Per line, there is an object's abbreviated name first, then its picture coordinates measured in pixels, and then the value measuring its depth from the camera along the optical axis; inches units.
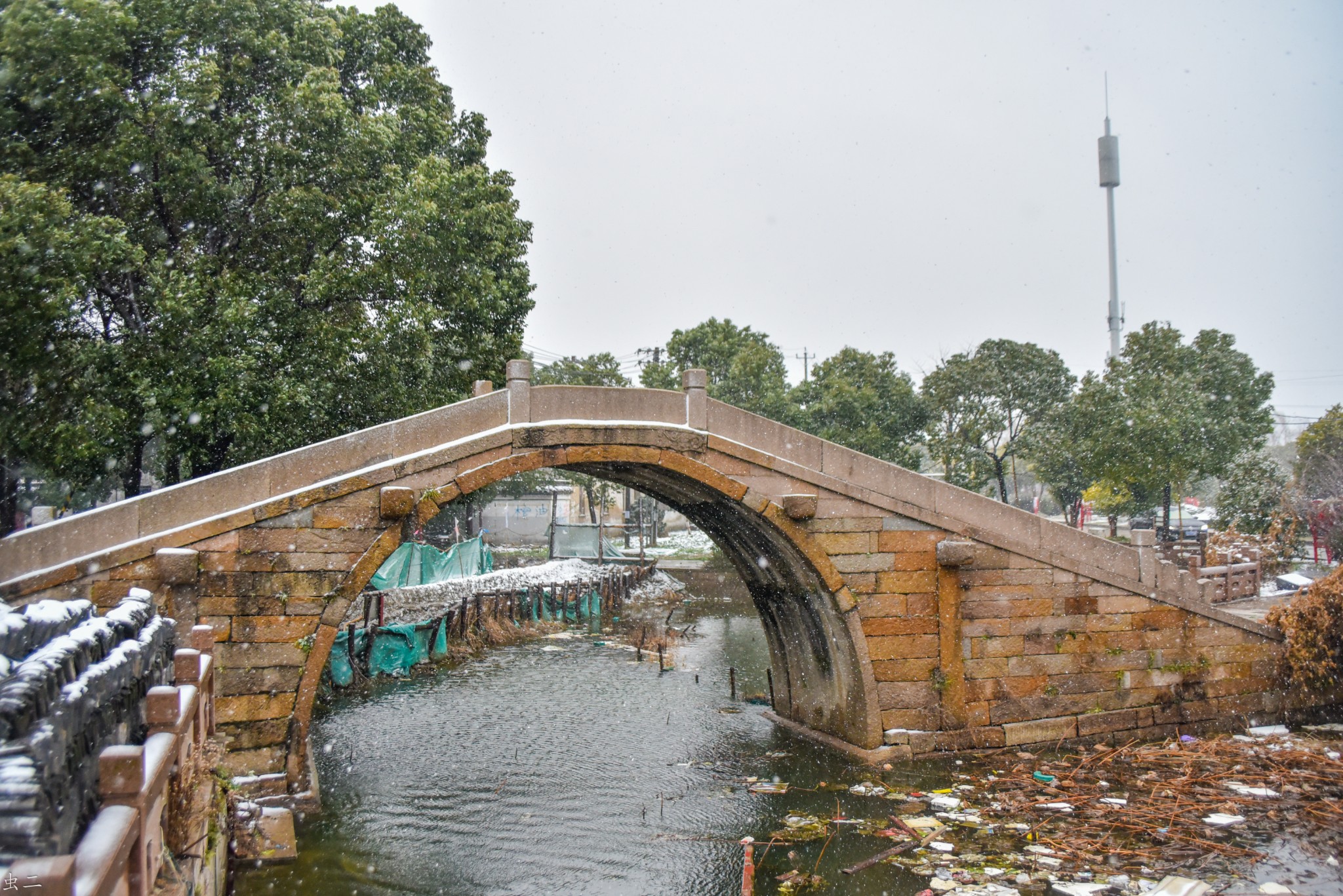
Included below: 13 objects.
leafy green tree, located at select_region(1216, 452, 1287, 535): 994.7
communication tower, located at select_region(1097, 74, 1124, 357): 1914.4
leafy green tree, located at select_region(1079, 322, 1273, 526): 1047.6
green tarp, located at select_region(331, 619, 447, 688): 599.5
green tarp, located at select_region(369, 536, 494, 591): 757.3
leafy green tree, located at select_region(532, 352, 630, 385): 1574.8
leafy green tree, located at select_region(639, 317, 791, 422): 1294.3
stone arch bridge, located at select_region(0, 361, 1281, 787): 340.2
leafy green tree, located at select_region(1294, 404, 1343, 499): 964.0
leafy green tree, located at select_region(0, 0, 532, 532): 495.2
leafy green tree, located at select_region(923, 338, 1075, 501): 1310.3
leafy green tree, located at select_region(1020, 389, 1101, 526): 1154.7
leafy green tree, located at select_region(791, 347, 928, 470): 1299.2
